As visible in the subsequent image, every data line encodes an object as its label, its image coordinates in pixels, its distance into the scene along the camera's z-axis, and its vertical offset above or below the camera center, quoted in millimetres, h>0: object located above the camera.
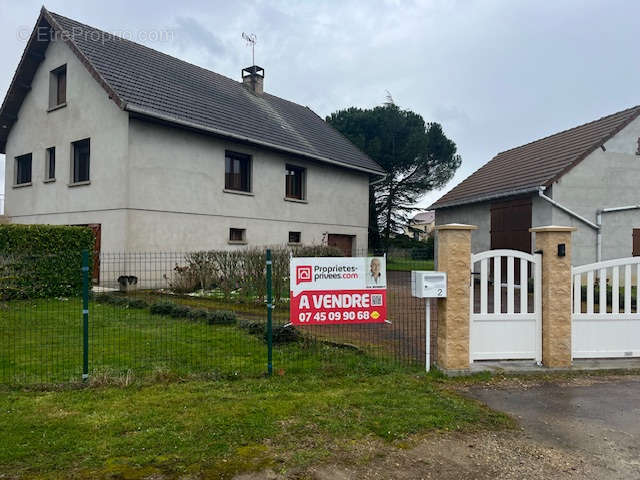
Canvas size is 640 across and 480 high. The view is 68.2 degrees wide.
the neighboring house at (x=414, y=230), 36781 +2415
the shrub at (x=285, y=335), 7476 -1202
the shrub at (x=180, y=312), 9609 -1076
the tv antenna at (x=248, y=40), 25328 +11764
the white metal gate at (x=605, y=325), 6609 -916
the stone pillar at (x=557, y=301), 6375 -542
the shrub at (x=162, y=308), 9891 -1036
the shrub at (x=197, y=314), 9324 -1088
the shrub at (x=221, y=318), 8945 -1125
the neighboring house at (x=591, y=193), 16016 +2349
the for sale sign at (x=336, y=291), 6098 -409
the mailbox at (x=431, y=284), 6035 -305
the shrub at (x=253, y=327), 8047 -1174
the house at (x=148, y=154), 15148 +3939
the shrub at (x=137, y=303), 10586 -998
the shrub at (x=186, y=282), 13094 -632
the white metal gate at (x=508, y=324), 6293 -858
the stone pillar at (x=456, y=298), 6141 -489
